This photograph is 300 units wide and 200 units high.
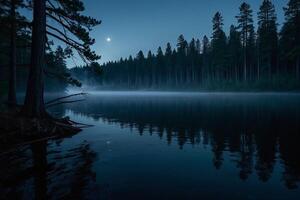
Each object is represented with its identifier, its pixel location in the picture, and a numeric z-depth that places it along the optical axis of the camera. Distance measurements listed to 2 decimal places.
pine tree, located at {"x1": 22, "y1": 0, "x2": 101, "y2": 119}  11.68
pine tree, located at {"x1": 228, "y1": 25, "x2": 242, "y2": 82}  64.06
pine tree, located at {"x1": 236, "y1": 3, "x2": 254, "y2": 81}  56.84
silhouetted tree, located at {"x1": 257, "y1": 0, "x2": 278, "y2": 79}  53.09
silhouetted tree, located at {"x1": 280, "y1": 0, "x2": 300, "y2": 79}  45.79
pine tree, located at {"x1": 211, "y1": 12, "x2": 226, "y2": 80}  65.56
